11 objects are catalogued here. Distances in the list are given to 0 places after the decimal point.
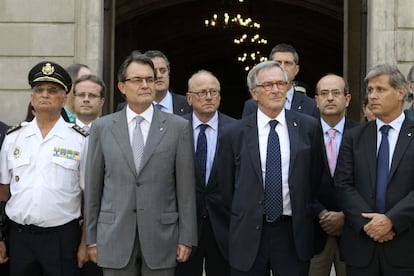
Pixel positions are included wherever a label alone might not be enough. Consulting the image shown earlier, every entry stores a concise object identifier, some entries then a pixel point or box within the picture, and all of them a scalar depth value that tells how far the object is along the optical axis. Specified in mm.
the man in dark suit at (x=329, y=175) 8167
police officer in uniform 7394
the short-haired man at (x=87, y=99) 8756
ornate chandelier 26387
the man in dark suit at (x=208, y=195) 8156
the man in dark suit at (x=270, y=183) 7336
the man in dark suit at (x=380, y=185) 7221
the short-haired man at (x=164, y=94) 9328
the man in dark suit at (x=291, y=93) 9287
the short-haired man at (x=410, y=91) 8067
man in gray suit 7053
